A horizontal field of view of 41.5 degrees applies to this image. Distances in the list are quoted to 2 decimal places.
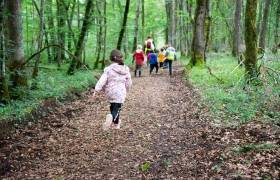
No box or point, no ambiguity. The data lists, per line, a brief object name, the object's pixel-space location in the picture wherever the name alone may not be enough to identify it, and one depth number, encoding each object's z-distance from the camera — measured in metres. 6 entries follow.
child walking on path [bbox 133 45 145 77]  21.78
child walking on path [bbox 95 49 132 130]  9.21
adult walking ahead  24.73
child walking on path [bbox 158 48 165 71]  25.90
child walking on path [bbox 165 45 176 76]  22.02
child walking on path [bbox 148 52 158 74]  22.53
